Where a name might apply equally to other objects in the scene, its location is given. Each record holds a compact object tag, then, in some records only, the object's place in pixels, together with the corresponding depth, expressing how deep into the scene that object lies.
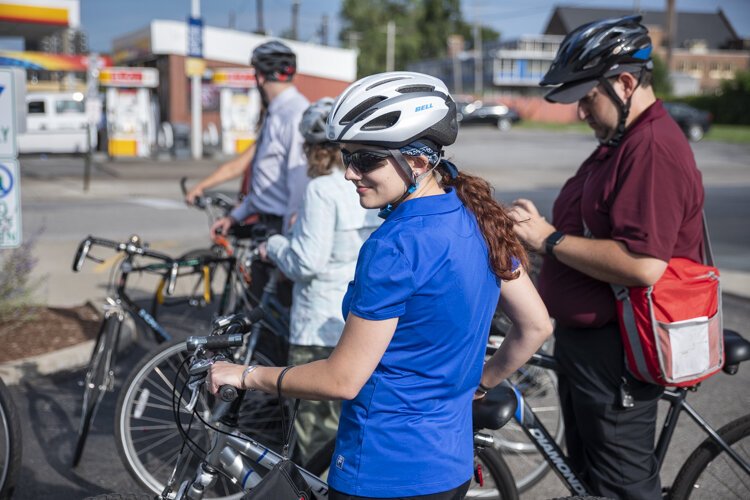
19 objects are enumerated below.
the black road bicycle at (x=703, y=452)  2.96
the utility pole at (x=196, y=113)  25.27
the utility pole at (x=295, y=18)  60.09
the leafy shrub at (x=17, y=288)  6.09
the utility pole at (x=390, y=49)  81.38
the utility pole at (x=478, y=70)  78.44
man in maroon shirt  2.70
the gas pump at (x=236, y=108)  27.02
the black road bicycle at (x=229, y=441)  2.31
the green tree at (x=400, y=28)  93.62
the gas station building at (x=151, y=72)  25.27
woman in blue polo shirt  1.95
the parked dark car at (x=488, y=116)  49.72
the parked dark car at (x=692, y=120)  39.16
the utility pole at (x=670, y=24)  63.88
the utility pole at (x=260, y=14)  56.72
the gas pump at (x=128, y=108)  25.09
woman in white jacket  3.59
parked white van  25.39
